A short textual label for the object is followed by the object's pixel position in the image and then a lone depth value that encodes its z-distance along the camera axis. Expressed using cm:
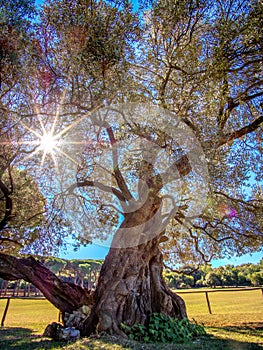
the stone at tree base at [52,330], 639
